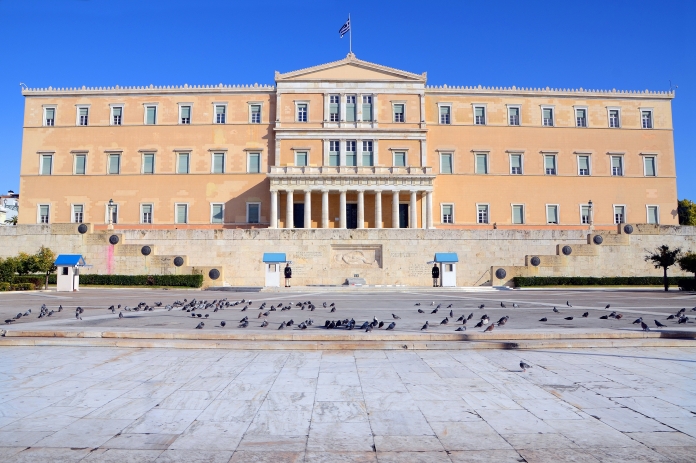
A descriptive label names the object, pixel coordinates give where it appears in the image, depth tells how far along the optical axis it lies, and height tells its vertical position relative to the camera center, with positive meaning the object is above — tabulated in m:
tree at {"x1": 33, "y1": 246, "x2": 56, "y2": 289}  32.81 +0.89
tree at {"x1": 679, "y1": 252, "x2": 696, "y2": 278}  32.00 +0.59
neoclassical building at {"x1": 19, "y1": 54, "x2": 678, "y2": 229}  50.19 +12.43
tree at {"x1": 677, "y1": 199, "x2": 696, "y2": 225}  66.19 +8.28
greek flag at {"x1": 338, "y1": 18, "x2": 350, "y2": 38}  48.56 +23.38
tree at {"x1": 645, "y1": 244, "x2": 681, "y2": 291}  32.89 +0.92
